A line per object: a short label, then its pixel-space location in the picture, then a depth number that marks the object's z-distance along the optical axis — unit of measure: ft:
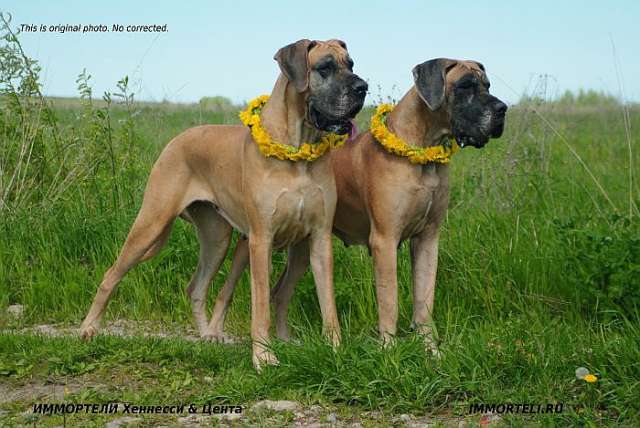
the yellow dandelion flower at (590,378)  13.25
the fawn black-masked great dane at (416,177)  16.10
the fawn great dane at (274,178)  15.48
